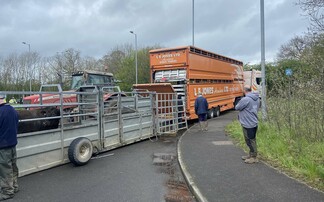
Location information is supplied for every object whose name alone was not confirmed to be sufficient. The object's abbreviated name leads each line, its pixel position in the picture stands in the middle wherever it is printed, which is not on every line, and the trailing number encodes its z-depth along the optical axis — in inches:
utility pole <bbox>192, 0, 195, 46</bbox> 1148.0
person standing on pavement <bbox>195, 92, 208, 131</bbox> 520.7
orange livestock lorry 558.6
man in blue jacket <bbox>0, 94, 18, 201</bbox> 219.5
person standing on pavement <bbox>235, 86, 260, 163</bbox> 294.0
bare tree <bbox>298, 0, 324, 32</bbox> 339.9
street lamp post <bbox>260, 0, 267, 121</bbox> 468.9
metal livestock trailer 283.6
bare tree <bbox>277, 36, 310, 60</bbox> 398.8
